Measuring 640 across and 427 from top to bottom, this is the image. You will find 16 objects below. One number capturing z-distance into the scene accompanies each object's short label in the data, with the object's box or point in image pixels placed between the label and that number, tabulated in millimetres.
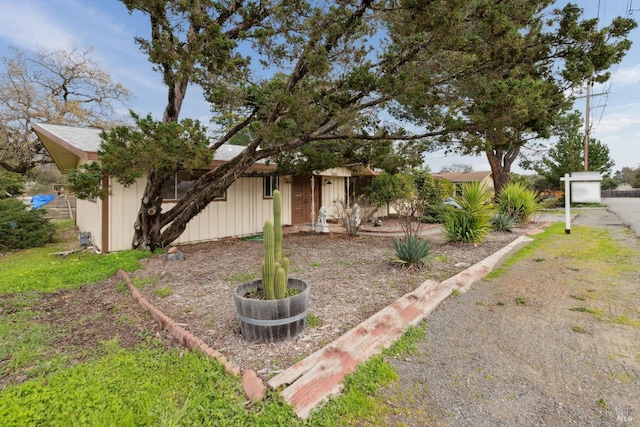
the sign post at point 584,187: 9547
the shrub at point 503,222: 9662
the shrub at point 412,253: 5434
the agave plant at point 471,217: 7477
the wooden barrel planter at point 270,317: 2828
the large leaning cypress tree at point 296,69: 5184
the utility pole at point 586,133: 22634
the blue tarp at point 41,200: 15355
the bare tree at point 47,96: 16344
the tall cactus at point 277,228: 3068
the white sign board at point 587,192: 9672
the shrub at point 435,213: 12922
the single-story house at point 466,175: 41969
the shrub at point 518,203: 11195
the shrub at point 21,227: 8422
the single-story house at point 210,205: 7492
